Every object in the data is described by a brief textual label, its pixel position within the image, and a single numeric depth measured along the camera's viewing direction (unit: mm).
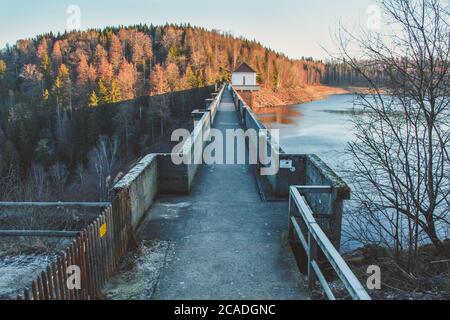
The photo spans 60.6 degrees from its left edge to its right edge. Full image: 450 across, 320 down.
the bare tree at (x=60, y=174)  38912
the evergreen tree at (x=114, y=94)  68312
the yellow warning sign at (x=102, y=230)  4383
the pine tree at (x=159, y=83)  77125
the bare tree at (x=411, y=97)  5508
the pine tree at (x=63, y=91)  74688
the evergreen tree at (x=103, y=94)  67812
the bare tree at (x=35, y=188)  20438
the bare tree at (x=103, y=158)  37250
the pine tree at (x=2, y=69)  97312
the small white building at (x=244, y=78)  67812
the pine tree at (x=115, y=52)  94944
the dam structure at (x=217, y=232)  4062
